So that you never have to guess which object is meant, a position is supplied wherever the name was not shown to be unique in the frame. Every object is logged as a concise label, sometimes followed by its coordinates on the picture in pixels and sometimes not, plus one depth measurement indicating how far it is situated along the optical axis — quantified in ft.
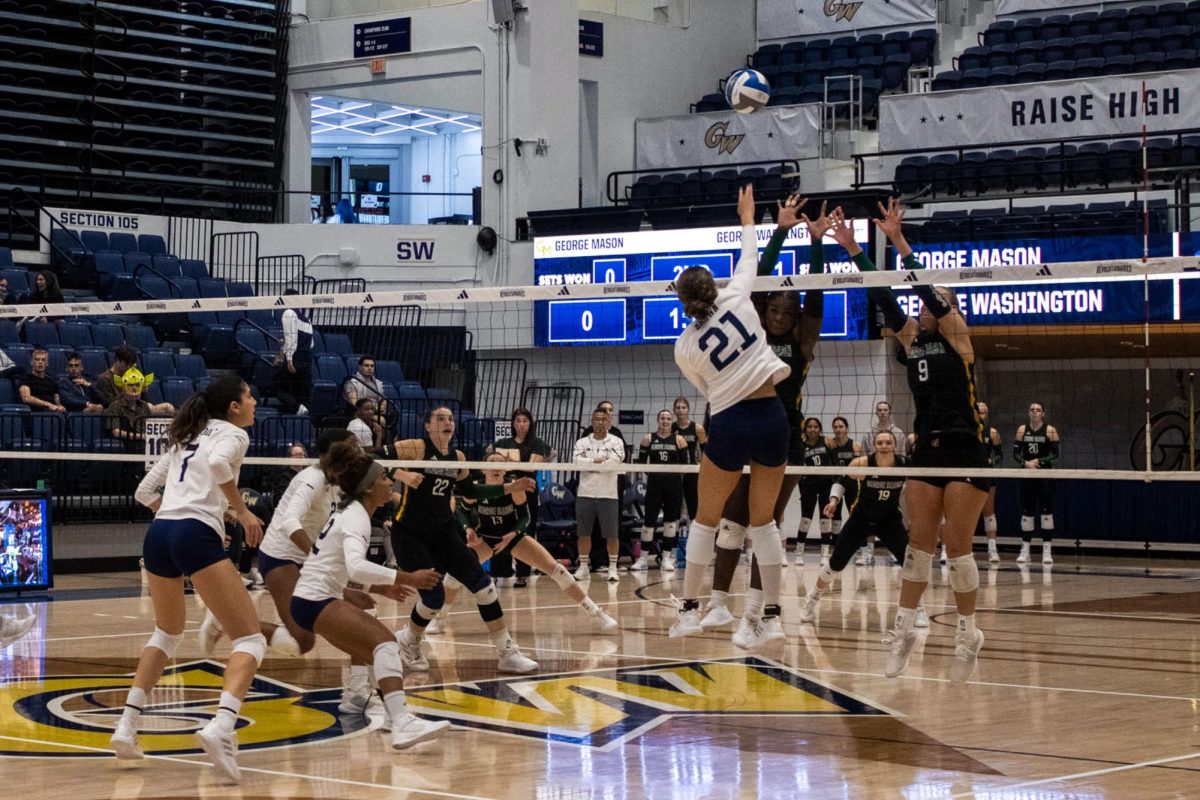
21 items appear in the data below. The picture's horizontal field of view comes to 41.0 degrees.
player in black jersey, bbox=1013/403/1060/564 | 59.41
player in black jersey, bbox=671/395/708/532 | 56.95
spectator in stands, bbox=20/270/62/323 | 58.23
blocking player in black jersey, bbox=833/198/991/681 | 27.73
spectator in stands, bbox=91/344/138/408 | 53.88
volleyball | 41.96
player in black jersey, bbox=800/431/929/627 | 40.32
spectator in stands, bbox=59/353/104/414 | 56.29
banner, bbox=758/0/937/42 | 91.76
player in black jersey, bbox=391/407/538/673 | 30.76
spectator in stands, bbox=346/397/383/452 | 46.57
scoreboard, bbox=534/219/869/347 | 63.77
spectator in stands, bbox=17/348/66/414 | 54.70
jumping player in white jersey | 26.37
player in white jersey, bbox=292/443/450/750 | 22.57
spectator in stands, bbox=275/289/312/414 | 62.64
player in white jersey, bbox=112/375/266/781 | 22.31
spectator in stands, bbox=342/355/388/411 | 56.18
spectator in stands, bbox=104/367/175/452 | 53.31
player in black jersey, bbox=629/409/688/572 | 56.44
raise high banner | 72.64
